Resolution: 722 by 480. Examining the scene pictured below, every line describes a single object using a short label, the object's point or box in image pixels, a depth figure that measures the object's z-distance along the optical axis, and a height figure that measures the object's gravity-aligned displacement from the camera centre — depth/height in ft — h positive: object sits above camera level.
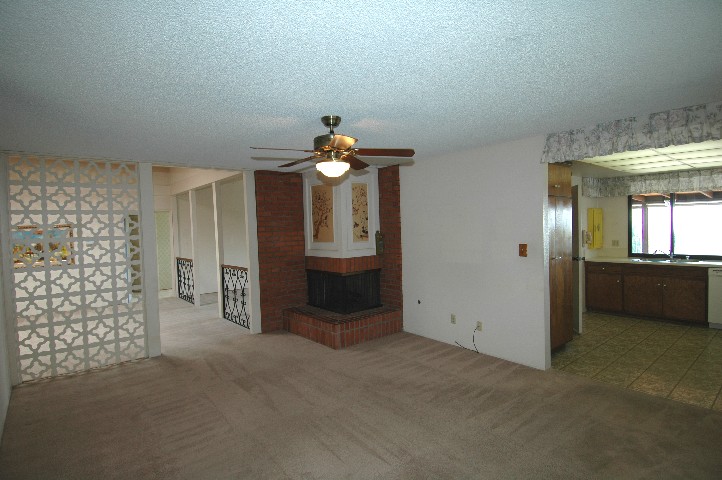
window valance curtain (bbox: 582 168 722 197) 17.58 +1.95
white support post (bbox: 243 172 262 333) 17.69 -0.82
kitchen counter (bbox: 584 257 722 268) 17.04 -2.03
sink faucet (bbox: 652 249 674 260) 19.67 -1.74
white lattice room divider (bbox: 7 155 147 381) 12.97 -1.03
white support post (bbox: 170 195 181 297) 28.02 -0.08
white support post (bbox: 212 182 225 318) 21.43 -0.08
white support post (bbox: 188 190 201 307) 24.12 -2.11
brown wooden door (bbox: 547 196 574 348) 13.47 -1.73
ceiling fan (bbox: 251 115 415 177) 8.82 +1.96
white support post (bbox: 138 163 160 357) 14.98 -0.89
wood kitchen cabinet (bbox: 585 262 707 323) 17.12 -3.41
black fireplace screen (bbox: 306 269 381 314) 17.20 -2.87
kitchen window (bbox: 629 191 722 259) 18.45 -0.22
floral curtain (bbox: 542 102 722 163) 9.21 +2.42
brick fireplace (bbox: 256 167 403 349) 17.03 -1.54
